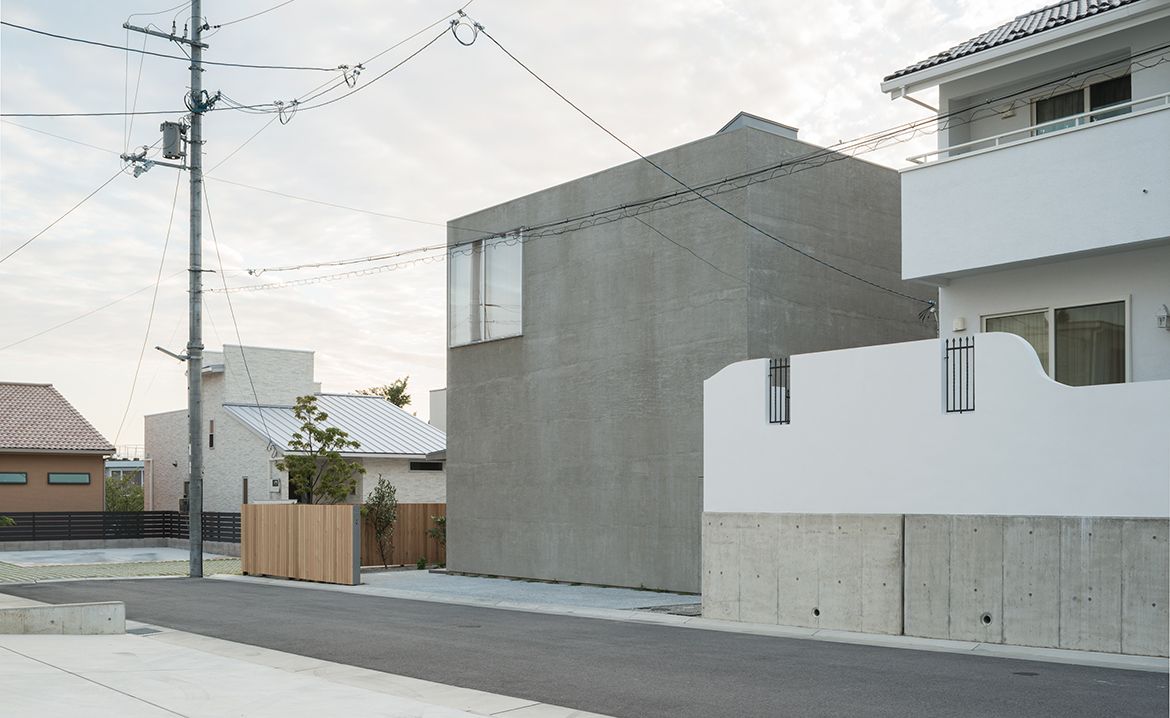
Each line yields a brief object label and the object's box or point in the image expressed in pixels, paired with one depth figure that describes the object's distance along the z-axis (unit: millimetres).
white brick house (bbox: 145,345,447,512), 40594
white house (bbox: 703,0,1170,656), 13078
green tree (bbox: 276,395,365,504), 33188
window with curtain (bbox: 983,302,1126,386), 15758
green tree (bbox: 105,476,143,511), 49969
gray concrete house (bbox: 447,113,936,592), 21125
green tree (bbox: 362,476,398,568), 31203
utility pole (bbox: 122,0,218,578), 28531
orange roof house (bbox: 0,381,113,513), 43125
